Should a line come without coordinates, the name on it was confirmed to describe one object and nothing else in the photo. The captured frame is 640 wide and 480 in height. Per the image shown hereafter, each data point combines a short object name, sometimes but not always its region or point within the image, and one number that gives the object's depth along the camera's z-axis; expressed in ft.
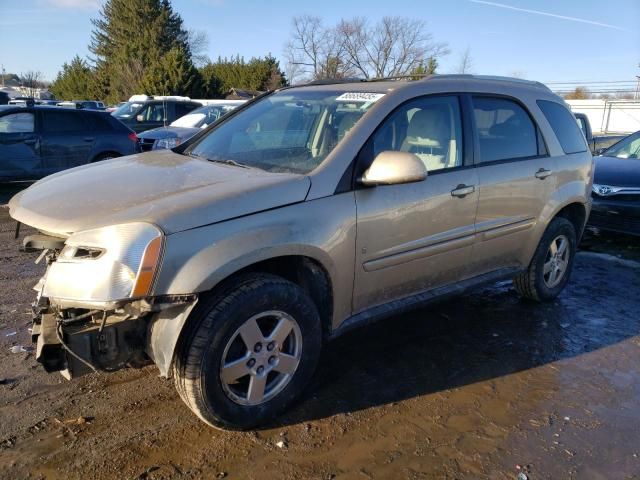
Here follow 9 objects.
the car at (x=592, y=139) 33.98
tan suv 8.09
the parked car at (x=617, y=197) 21.72
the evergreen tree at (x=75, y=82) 159.02
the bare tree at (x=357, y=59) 182.60
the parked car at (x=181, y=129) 37.04
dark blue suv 29.66
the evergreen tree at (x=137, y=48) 124.98
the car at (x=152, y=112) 50.01
